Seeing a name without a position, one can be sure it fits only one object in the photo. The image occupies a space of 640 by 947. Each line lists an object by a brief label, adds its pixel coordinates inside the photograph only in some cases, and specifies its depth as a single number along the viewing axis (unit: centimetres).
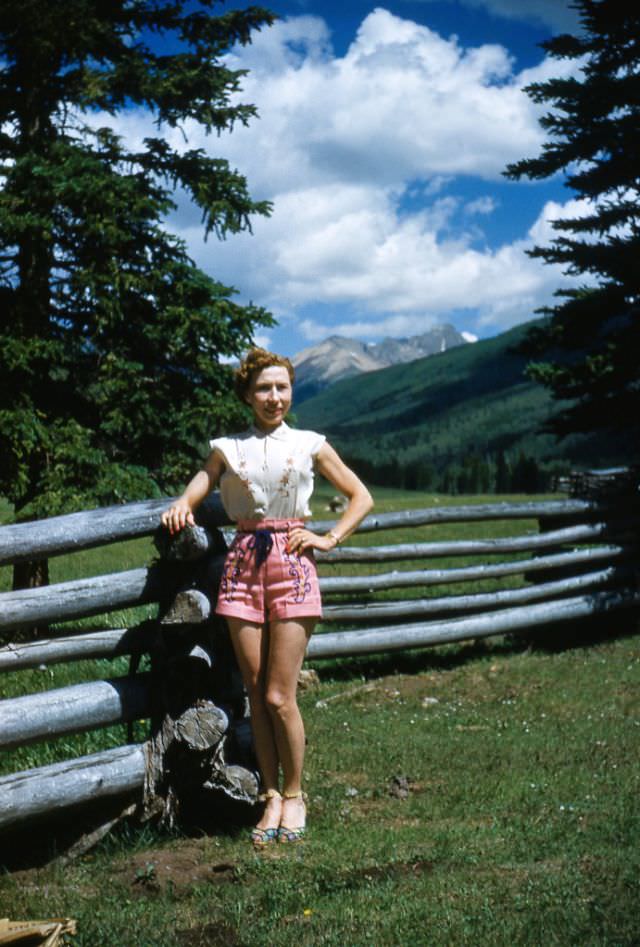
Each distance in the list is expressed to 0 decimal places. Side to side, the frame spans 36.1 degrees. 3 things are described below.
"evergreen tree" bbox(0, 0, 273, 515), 916
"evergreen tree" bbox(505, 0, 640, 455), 1138
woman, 476
